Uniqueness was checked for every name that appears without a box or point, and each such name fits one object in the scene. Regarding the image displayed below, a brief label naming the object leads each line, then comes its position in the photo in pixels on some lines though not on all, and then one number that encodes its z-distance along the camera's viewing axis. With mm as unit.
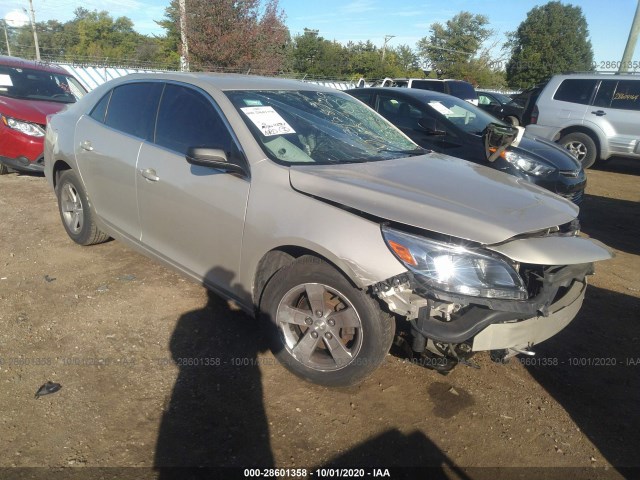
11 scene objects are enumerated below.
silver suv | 9891
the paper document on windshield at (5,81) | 7789
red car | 7043
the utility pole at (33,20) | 40119
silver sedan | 2434
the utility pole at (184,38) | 17906
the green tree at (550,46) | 51469
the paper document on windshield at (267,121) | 3230
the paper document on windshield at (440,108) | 6401
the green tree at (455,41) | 61625
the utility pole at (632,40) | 13312
